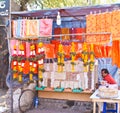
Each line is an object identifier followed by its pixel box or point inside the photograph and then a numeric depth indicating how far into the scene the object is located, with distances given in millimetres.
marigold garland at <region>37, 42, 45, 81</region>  6758
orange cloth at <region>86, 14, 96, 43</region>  6254
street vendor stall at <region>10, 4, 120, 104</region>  6445
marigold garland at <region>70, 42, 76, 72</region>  6594
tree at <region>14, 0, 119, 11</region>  10617
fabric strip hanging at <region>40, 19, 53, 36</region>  7098
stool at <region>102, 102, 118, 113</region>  6652
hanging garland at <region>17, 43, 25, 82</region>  6691
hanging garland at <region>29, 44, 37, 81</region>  6765
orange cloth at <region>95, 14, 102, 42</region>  6164
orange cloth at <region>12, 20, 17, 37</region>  7133
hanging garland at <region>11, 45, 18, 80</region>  6672
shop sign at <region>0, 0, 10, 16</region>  7458
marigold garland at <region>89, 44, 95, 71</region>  6668
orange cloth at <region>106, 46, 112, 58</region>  7426
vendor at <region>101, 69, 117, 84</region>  6815
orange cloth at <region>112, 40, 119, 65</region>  6516
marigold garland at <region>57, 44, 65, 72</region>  6766
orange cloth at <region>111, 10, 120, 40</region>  5836
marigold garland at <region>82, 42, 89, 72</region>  6555
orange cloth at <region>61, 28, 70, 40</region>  8133
